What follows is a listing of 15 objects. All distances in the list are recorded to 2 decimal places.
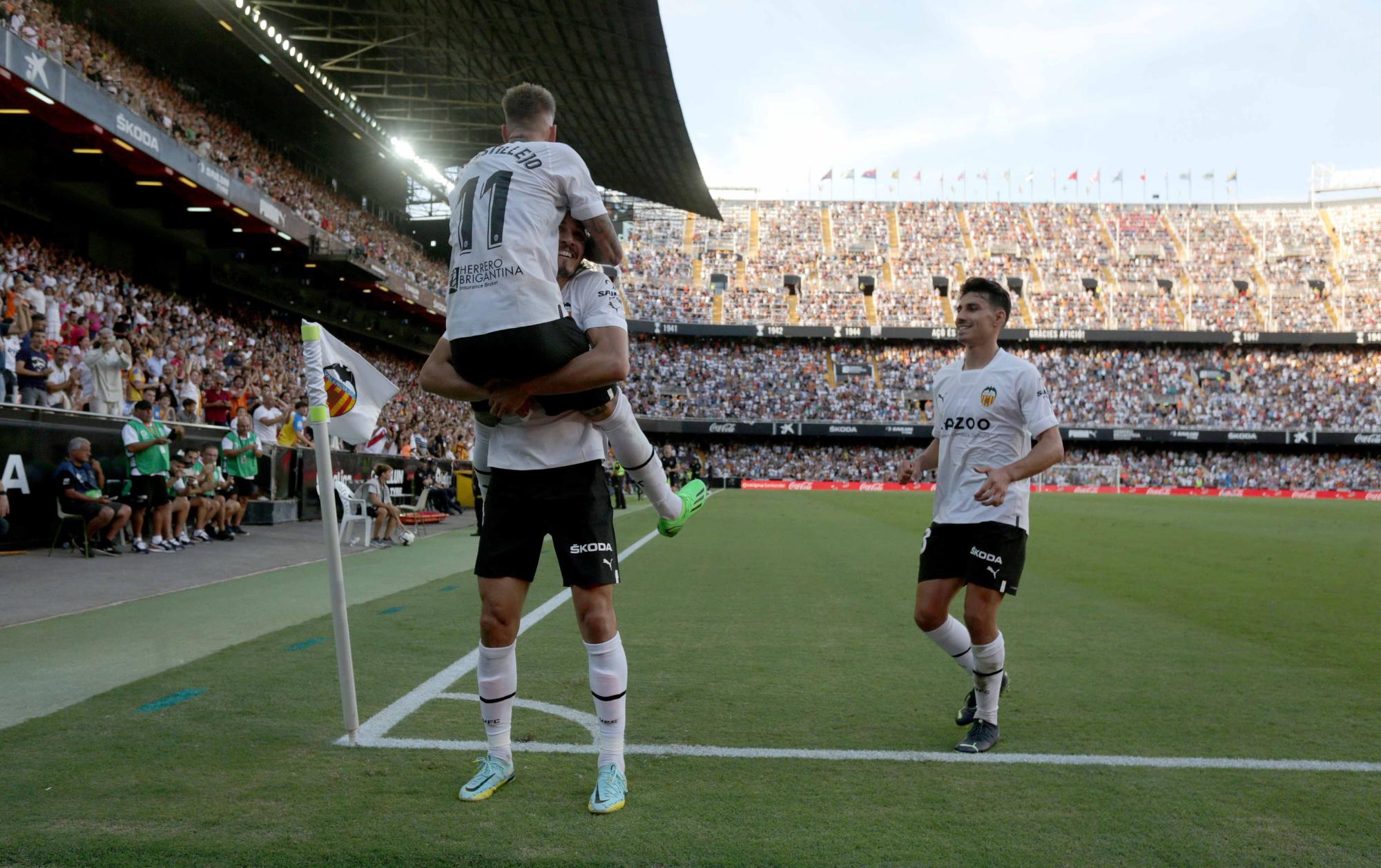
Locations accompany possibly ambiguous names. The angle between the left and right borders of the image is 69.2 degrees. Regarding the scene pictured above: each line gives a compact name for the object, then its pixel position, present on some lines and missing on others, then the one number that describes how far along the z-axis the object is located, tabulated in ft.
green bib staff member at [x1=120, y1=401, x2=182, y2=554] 37.52
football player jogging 14.24
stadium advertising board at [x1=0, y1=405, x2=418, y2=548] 34.71
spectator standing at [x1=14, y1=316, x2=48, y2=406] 38.60
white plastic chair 45.27
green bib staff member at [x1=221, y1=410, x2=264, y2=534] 46.55
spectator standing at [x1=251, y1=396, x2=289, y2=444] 53.11
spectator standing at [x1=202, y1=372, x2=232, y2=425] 52.03
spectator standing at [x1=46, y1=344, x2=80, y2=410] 40.14
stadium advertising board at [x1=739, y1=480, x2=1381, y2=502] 161.07
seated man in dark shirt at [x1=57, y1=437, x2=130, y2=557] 35.53
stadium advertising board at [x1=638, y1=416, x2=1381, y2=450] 175.32
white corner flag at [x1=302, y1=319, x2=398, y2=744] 12.98
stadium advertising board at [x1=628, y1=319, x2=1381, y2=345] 180.14
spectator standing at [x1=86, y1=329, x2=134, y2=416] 41.63
